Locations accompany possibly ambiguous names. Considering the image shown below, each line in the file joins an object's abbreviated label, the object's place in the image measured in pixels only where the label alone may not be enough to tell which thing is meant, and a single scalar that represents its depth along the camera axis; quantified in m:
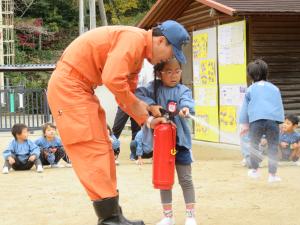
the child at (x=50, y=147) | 9.26
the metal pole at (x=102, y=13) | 34.06
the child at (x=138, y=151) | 9.28
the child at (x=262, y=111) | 7.19
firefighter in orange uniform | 4.26
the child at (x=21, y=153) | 8.75
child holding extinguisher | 4.84
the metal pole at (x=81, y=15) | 28.68
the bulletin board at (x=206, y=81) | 12.05
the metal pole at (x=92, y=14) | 25.65
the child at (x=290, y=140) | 9.02
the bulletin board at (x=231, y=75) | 11.13
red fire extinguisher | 4.67
